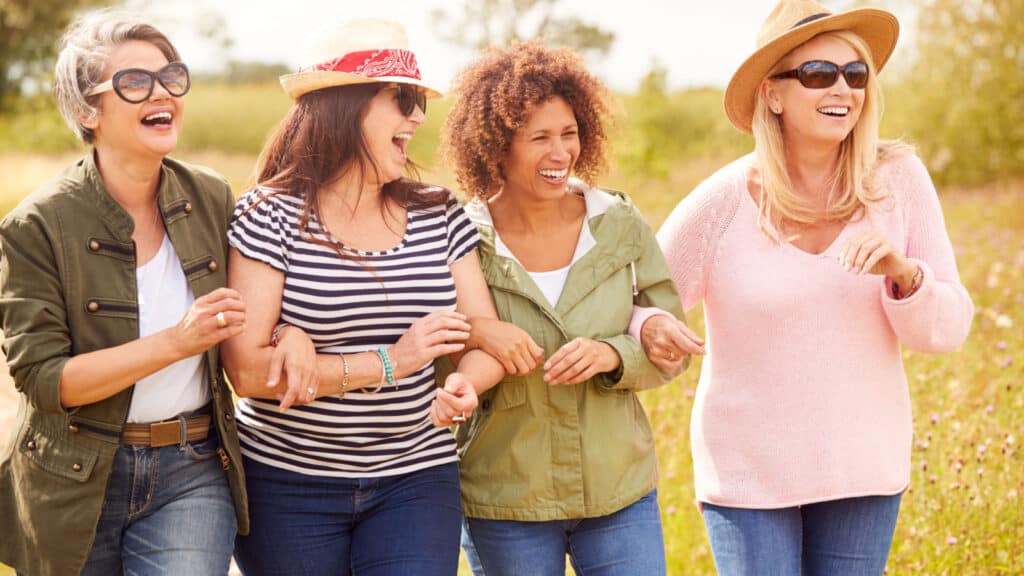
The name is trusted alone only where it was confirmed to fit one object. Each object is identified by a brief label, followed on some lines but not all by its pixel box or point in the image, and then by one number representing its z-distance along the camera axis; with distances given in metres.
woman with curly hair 3.41
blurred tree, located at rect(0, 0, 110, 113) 26.83
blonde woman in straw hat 3.53
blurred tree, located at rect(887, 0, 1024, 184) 20.23
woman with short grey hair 2.93
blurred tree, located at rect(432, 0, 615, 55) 38.31
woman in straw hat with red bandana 3.15
